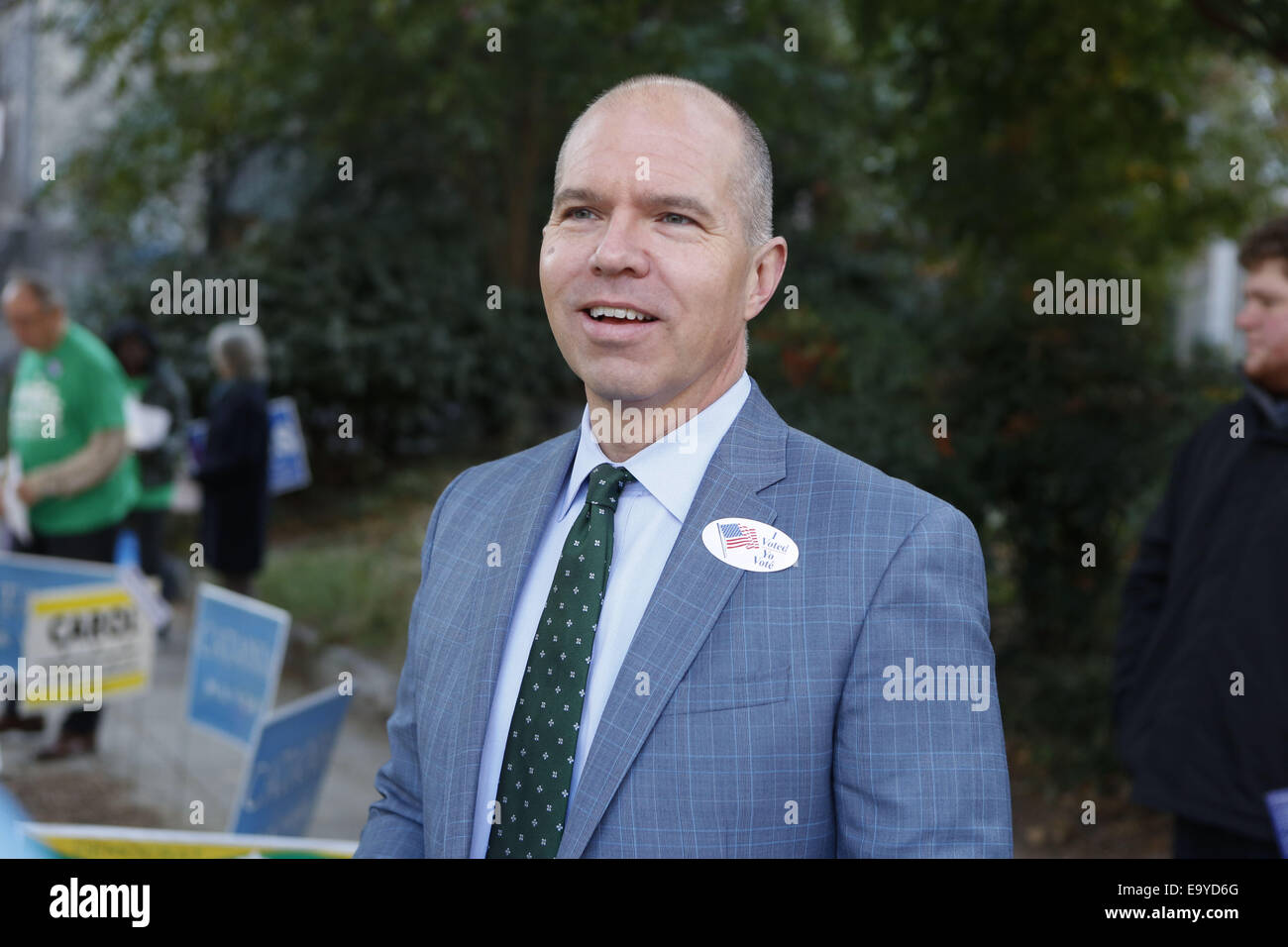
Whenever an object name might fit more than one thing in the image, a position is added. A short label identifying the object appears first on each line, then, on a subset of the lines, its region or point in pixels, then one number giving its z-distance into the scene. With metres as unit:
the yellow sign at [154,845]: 2.55
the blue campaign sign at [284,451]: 7.63
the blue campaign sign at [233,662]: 4.29
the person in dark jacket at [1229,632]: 3.06
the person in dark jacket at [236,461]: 7.09
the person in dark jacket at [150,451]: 8.20
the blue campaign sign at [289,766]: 3.75
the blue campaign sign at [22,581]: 5.48
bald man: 1.71
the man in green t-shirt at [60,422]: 6.24
